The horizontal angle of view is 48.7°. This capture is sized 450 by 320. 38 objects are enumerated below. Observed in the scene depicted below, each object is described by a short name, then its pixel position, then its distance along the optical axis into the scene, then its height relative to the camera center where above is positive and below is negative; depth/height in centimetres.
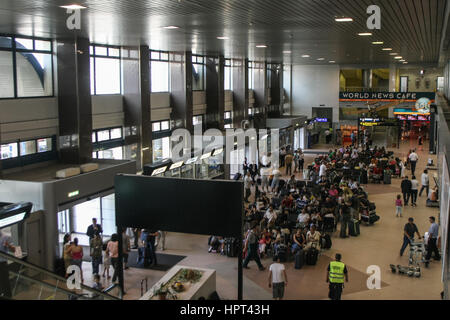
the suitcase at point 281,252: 1414 -398
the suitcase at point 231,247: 1477 -403
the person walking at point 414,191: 2095 -339
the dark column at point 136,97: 1936 +60
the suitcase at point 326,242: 1534 -403
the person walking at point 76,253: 1273 -358
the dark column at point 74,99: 1541 +43
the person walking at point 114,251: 1290 -361
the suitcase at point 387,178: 2647 -358
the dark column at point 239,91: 3034 +127
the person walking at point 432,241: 1359 -358
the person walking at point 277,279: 1108 -377
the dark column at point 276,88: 3994 +188
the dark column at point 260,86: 3572 +183
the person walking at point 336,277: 1068 -357
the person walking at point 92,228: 1411 -328
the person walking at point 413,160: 2829 -282
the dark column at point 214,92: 2681 +106
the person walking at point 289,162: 2908 -298
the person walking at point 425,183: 2224 -327
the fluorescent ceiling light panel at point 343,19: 1184 +219
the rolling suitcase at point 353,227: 1692 -396
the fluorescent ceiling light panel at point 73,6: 916 +199
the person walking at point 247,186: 2186 -333
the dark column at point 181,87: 2277 +115
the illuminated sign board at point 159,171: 1881 -226
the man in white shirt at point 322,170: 2484 -297
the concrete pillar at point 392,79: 4269 +269
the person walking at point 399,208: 1911 -376
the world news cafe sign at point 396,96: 4009 +118
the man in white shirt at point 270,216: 1620 -344
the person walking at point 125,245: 1361 -366
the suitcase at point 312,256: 1392 -405
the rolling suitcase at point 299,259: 1372 -408
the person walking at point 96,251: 1311 -368
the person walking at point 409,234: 1433 -354
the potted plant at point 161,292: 955 -362
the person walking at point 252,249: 1364 -377
